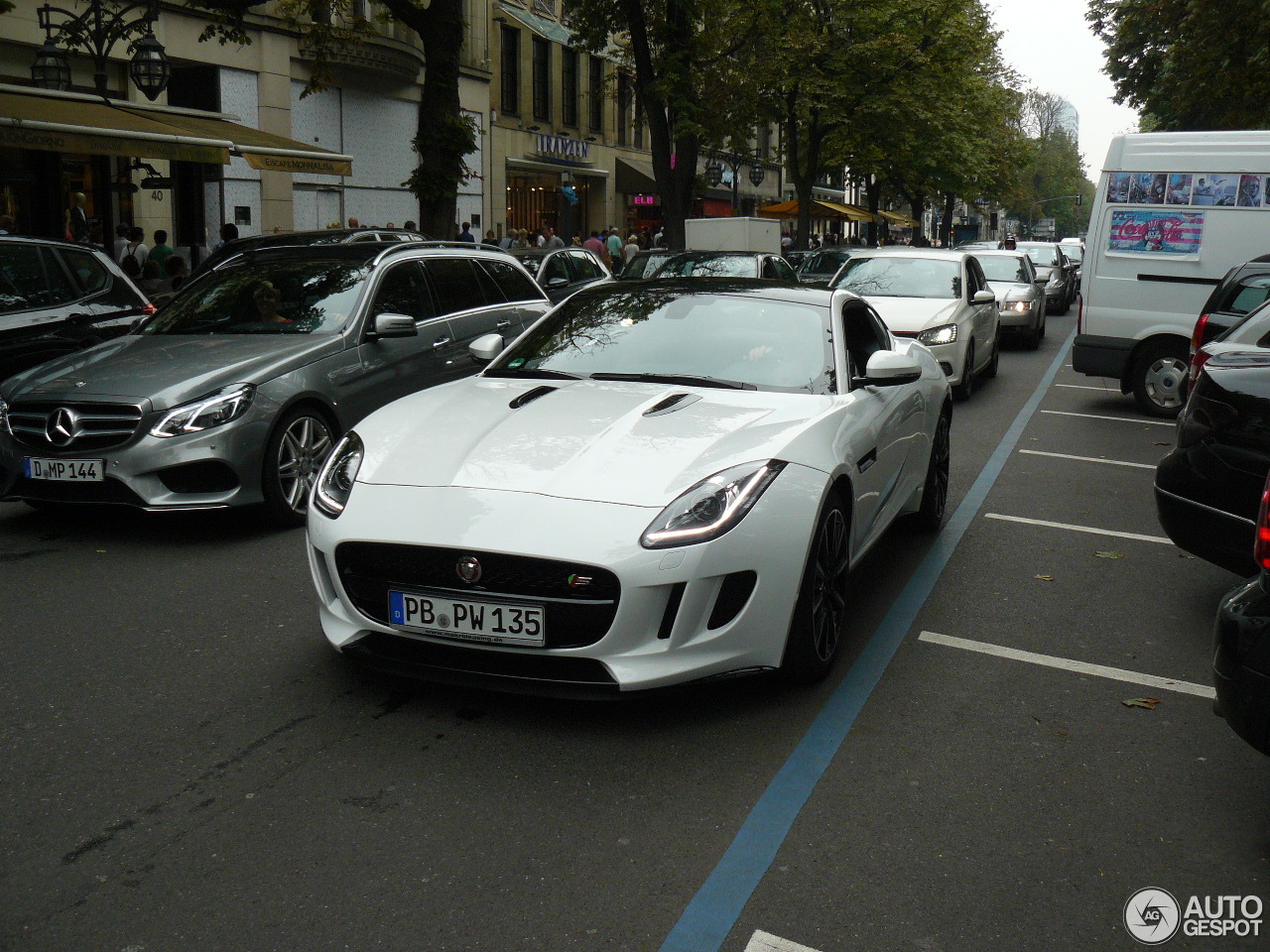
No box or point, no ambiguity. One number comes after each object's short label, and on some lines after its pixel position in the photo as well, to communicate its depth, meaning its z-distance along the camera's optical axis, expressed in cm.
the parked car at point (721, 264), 1591
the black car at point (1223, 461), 498
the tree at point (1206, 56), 2058
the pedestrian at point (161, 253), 1700
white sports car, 395
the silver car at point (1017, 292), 1983
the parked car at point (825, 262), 2200
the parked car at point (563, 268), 1673
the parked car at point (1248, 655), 315
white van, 1216
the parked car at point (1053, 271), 2792
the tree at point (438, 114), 1648
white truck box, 2778
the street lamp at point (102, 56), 1503
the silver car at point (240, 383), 654
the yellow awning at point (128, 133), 1295
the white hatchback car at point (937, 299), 1304
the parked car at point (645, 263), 1719
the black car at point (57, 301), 871
